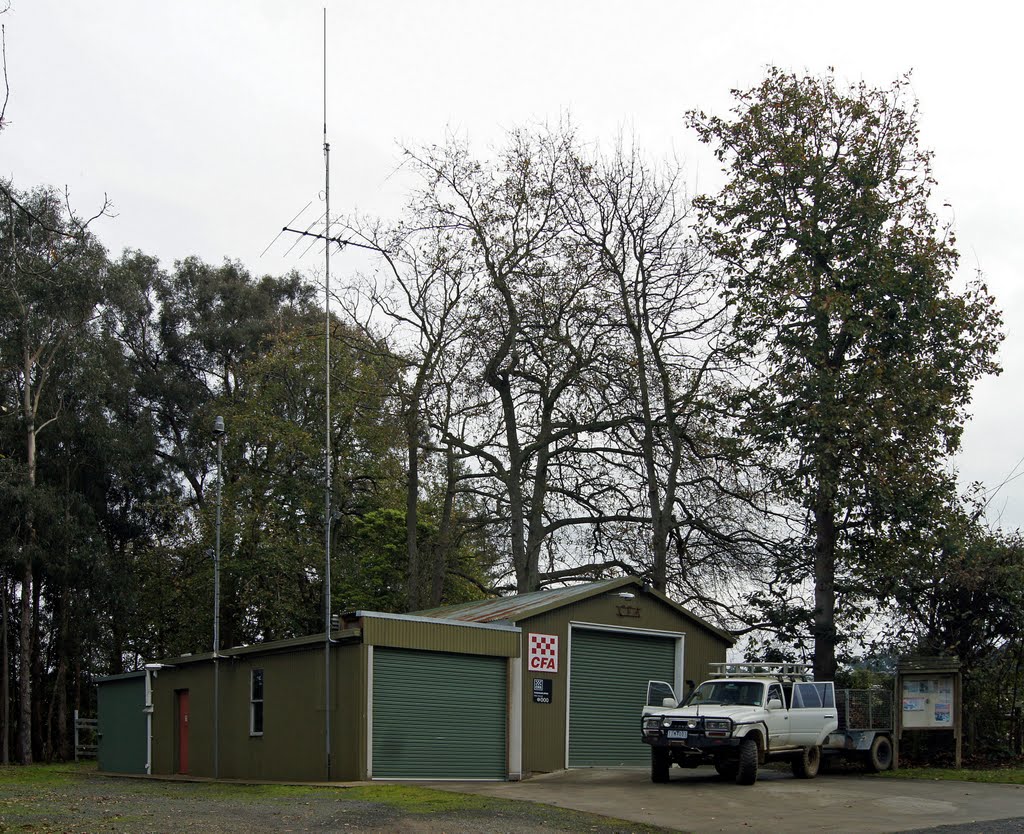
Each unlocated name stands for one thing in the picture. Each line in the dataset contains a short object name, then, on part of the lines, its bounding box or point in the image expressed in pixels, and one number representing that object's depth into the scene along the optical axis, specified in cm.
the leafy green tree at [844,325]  2652
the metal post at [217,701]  2500
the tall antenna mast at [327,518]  2078
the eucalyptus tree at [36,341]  3912
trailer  2334
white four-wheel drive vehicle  1980
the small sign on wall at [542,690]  2358
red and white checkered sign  2364
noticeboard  2352
